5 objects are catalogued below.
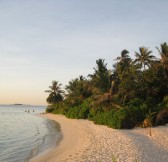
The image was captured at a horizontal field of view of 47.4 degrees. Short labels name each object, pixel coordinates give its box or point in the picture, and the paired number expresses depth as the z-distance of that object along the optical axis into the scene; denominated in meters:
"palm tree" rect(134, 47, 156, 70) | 32.54
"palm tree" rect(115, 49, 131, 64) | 35.95
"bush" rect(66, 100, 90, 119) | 30.40
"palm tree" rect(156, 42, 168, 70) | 24.28
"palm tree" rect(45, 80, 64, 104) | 51.84
